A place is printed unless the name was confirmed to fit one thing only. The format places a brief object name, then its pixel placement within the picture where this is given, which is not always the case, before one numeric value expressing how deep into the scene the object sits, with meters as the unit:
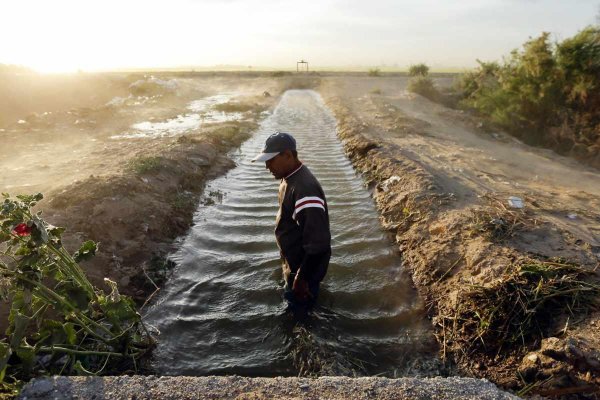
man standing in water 3.41
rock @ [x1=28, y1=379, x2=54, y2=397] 2.62
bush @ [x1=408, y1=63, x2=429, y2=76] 36.51
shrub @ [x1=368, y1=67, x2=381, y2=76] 44.93
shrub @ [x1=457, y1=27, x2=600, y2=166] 11.16
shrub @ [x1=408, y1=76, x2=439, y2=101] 23.80
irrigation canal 3.81
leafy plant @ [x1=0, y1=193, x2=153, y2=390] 2.61
